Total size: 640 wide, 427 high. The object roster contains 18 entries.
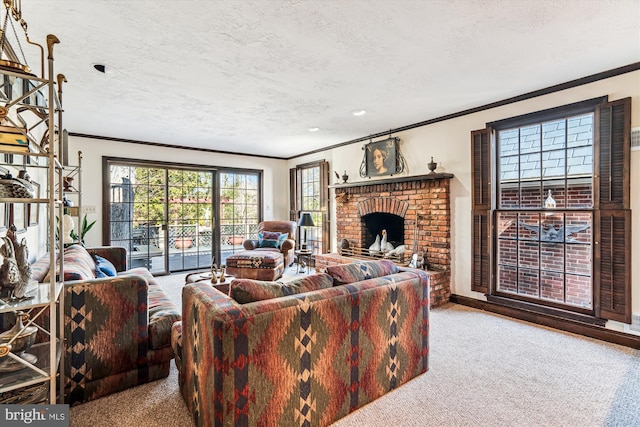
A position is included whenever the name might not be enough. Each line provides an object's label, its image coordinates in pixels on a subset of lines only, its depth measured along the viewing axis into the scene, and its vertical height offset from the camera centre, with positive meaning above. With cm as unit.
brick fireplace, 399 -5
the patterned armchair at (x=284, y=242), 564 -51
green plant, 469 -19
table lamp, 578 -15
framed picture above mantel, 461 +83
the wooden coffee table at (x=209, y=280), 313 -76
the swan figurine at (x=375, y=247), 478 -55
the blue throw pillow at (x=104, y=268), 281 -51
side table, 559 -83
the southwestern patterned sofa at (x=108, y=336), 189 -79
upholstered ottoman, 489 -84
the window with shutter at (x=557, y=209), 275 +3
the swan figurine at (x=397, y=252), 450 -58
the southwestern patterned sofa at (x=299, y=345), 141 -70
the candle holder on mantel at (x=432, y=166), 403 +60
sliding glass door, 534 +0
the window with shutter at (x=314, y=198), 596 +31
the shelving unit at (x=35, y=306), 128 -39
